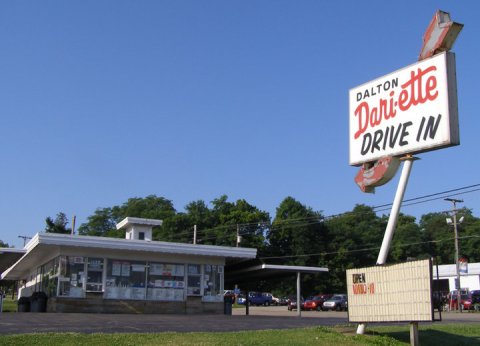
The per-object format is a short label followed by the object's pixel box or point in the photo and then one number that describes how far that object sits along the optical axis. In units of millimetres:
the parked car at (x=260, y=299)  62562
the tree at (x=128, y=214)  87625
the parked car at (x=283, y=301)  68062
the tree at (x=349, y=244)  71562
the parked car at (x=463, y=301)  49819
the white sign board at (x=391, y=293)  13430
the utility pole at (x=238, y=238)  61638
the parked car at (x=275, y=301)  65688
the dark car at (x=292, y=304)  52000
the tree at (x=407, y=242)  82062
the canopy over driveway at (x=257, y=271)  30062
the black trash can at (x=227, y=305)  29167
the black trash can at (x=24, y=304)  27766
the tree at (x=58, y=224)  68688
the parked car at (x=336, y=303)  50031
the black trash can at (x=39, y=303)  26719
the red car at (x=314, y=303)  51181
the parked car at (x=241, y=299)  66738
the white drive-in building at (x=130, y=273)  26281
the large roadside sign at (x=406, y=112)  13789
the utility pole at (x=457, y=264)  48000
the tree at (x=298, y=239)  70375
